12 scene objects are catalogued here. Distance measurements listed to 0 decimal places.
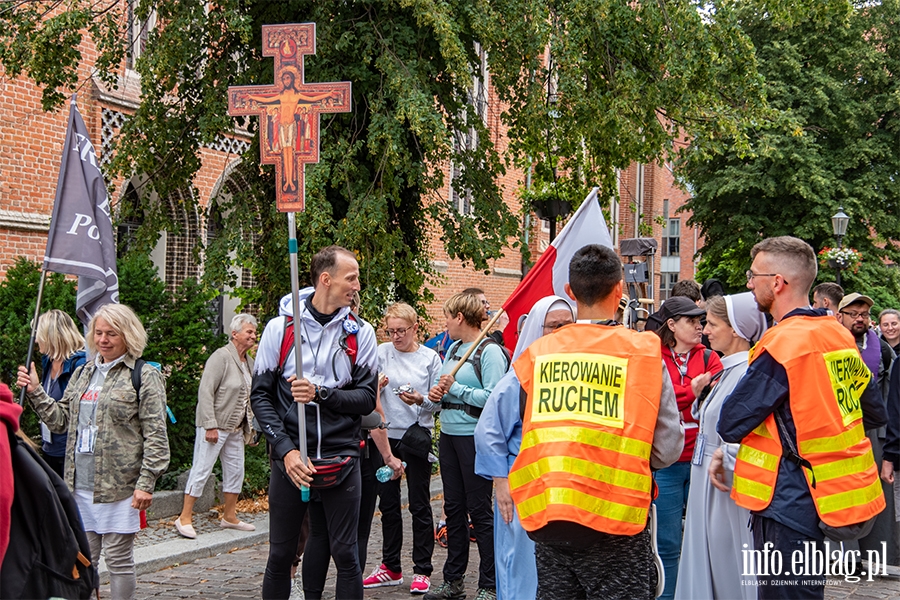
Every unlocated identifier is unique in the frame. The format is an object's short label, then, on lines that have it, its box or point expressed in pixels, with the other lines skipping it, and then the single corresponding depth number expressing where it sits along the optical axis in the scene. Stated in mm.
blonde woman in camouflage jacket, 5340
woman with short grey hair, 8977
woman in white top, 7242
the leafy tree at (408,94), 9961
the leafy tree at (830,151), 26734
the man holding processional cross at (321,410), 4945
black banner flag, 6480
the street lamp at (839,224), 20641
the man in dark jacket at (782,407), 4039
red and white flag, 6180
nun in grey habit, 4625
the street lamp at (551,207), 13547
